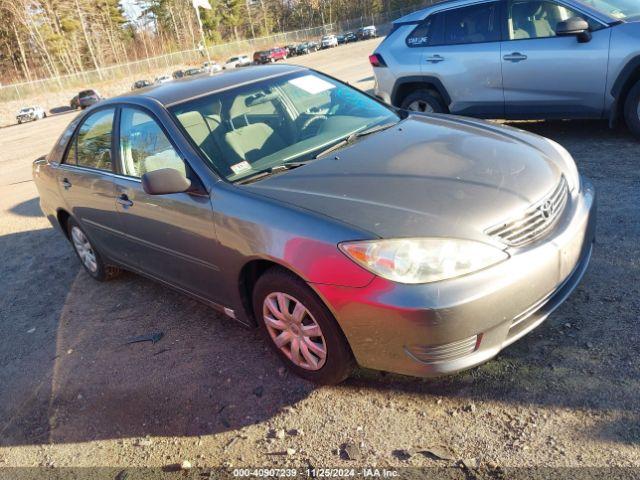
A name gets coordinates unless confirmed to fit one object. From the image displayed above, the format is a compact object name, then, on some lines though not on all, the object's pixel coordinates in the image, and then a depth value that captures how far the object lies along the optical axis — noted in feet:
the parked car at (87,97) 126.11
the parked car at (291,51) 195.00
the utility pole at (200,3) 97.40
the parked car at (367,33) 204.56
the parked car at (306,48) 192.54
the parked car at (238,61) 177.47
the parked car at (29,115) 118.62
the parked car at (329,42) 200.23
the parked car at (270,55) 174.83
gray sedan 7.90
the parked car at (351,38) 211.88
